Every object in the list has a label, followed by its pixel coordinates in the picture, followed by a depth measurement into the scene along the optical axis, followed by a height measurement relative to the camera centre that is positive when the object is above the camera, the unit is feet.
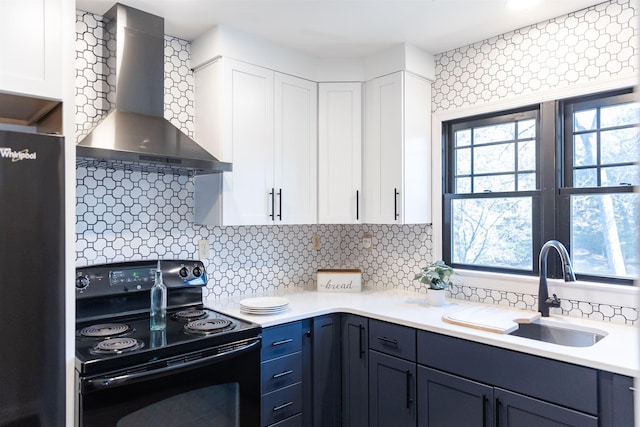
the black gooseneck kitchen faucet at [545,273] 6.73 -0.98
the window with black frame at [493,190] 7.89 +0.54
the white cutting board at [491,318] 6.32 -1.72
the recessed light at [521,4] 6.72 +3.56
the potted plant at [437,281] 8.01 -1.29
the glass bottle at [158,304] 6.58 -1.42
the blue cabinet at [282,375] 6.90 -2.77
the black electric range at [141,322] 5.36 -1.72
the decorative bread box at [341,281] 9.45 -1.50
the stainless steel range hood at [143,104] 6.26 +1.94
